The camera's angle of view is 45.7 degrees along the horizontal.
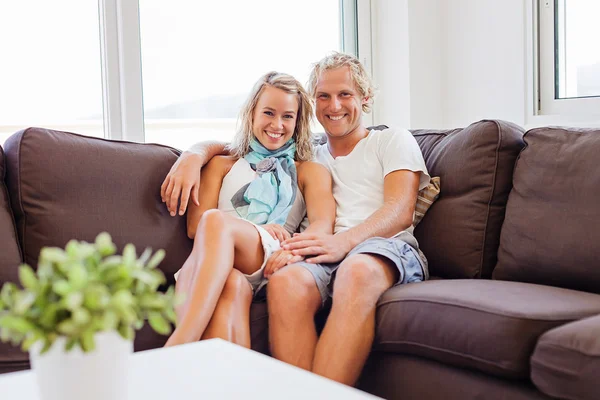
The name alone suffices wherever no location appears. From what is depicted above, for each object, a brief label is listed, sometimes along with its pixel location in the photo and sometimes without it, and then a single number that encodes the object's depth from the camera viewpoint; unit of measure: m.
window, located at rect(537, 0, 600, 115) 2.97
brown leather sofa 1.60
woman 1.89
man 1.88
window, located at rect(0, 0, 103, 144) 2.68
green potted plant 0.75
